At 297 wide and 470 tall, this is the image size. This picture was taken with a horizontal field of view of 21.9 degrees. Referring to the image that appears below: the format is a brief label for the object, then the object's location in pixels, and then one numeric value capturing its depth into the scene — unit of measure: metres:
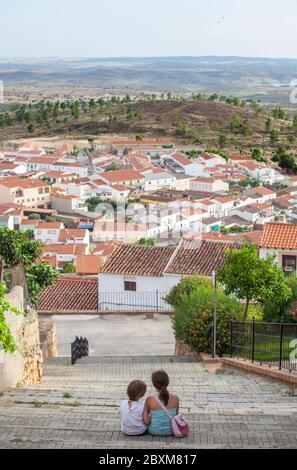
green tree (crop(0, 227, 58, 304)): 16.94
